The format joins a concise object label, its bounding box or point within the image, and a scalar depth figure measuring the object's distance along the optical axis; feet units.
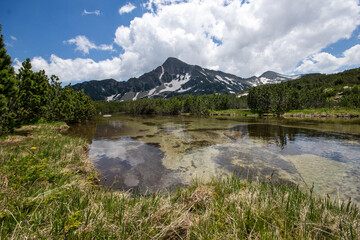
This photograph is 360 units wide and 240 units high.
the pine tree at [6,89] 48.21
